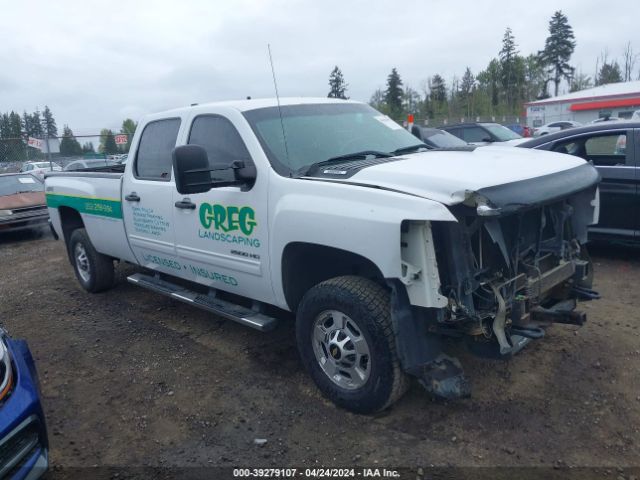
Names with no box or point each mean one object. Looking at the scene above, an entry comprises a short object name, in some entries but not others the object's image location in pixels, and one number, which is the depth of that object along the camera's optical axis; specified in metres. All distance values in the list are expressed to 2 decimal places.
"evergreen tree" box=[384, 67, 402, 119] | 54.78
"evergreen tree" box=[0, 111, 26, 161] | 19.25
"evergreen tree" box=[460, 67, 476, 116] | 53.75
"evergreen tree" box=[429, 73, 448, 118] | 52.50
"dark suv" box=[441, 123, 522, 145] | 15.14
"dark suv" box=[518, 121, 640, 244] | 5.95
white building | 39.47
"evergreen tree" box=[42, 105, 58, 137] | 66.51
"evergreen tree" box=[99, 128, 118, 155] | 21.48
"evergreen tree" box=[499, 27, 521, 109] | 63.78
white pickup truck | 3.06
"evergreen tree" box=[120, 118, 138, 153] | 20.80
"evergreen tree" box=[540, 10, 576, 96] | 67.19
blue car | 2.52
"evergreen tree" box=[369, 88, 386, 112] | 49.84
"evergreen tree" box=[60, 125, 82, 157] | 24.66
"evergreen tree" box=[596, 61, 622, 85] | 65.06
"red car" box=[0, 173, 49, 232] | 10.54
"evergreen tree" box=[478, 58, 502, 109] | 63.65
